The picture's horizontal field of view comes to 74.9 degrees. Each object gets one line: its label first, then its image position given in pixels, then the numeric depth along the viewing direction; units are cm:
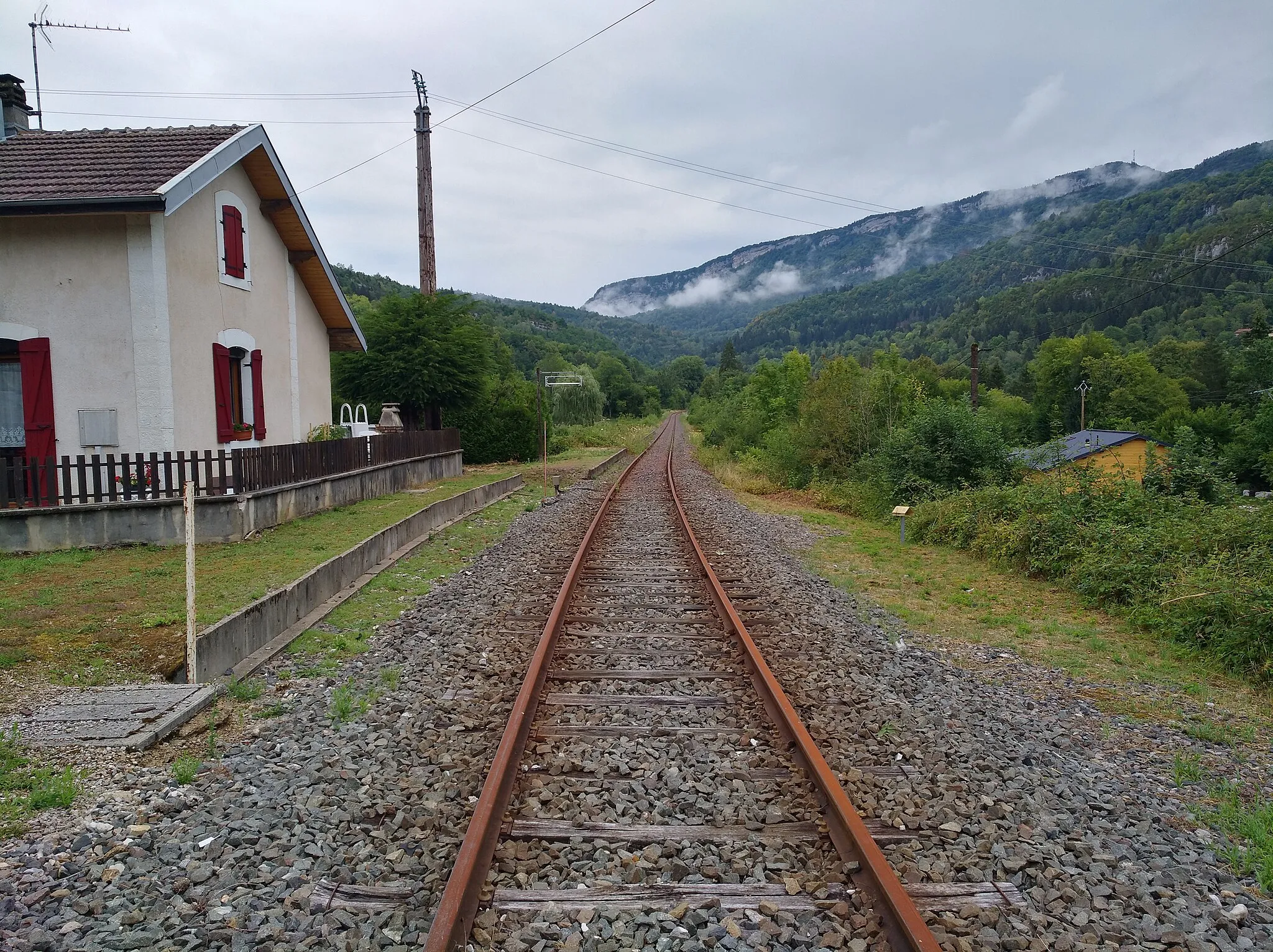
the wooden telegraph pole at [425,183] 2662
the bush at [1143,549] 754
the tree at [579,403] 5569
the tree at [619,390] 10469
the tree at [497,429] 3416
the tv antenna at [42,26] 1909
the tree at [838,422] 2256
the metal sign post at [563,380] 5625
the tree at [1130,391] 8194
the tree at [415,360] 2734
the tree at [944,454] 1673
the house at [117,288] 1296
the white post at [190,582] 618
